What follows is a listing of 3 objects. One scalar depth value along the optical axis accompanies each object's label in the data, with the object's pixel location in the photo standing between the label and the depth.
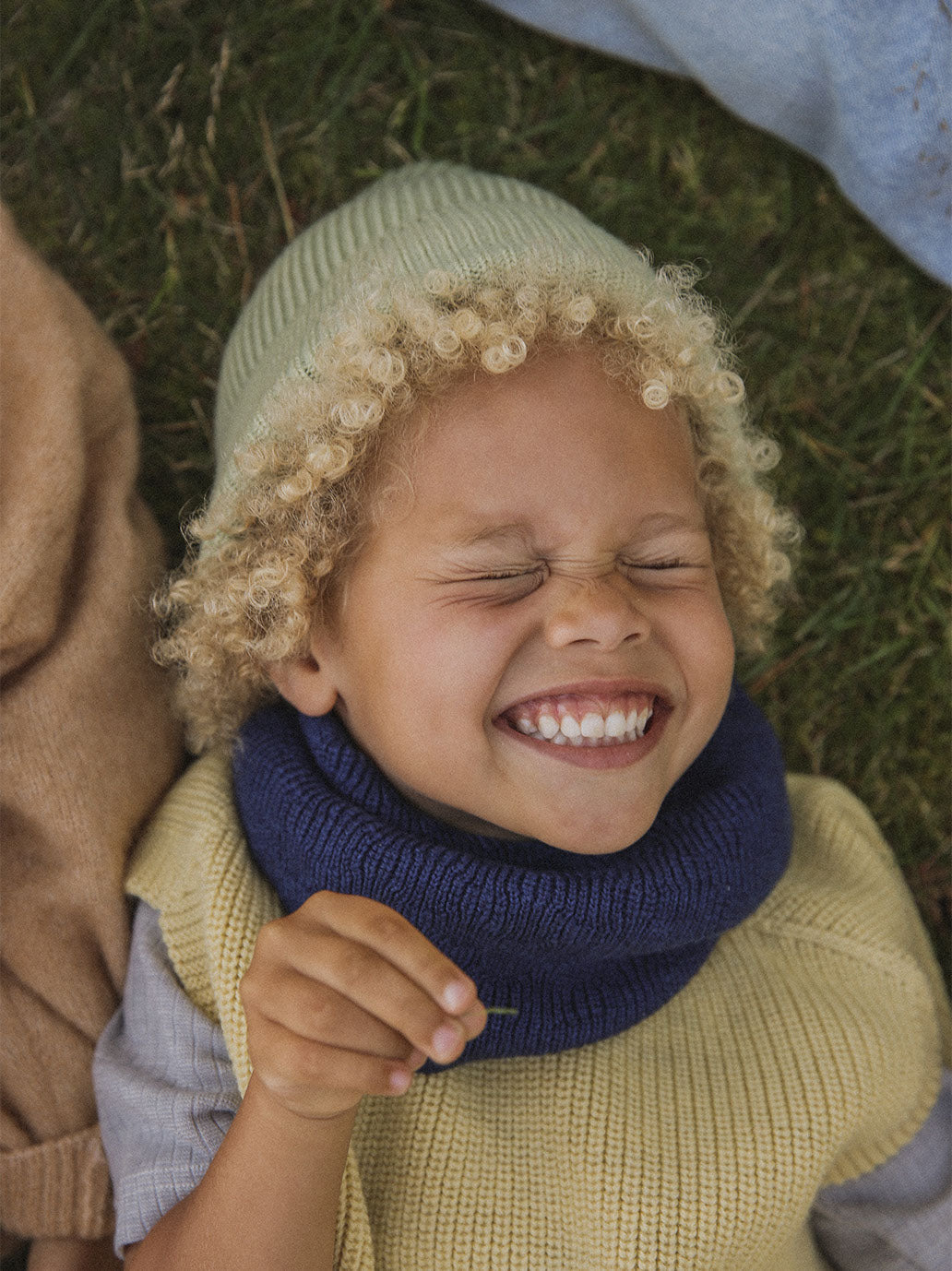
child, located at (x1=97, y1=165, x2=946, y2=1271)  0.75
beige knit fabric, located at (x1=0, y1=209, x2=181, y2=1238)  0.80
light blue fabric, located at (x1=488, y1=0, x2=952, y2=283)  0.85
